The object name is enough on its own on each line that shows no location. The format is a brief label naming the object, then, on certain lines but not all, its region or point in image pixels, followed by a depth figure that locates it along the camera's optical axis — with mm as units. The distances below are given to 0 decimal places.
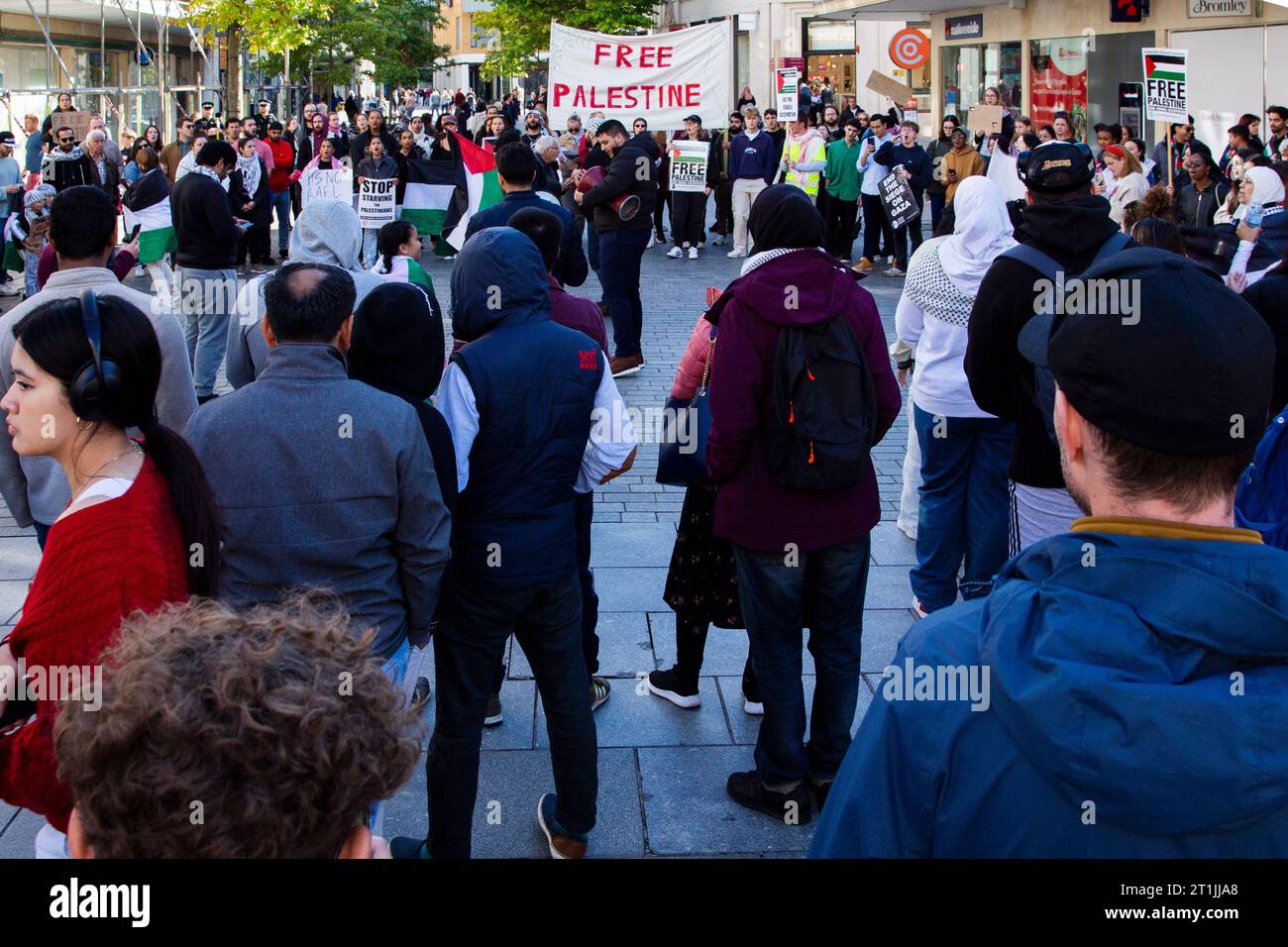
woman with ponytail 2387
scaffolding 25562
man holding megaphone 10922
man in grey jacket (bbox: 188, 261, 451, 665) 3023
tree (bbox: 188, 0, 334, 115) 25828
